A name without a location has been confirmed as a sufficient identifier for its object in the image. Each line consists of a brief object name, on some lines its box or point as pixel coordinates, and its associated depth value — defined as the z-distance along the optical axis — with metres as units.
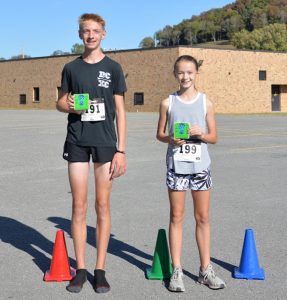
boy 4.21
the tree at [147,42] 170.85
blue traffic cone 4.55
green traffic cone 4.55
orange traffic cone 4.53
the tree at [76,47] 152.25
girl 4.31
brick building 45.44
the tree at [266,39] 102.69
